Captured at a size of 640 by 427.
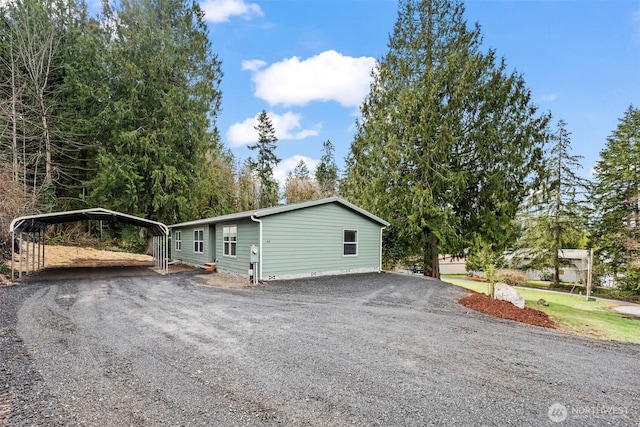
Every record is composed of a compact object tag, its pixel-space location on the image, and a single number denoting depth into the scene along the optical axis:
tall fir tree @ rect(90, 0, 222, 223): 17.27
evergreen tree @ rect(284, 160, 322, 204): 26.72
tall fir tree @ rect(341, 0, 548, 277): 12.77
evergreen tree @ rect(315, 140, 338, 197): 37.05
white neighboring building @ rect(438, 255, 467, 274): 37.28
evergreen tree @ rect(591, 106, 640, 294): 17.45
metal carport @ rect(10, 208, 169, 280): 10.18
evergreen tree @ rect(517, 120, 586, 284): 20.70
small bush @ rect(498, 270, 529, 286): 21.16
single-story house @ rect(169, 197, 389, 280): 10.47
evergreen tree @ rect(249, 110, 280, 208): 32.39
